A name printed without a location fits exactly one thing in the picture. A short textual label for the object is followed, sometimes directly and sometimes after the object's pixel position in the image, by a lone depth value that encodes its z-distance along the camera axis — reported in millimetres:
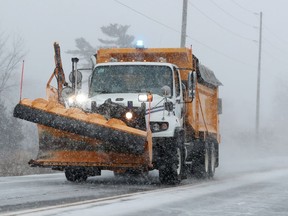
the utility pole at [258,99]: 48412
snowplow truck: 11539
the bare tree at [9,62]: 41531
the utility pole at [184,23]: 27169
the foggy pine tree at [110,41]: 70312
